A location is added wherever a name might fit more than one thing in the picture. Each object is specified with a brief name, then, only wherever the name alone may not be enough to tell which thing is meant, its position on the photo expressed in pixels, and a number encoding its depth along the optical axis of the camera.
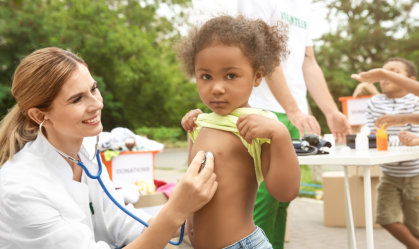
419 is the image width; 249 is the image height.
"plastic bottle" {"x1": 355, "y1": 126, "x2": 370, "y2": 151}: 2.98
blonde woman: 1.17
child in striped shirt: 3.34
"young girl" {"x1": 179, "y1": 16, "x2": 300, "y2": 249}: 1.24
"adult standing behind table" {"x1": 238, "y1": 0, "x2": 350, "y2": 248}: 1.91
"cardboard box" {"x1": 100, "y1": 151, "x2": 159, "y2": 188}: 3.37
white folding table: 1.98
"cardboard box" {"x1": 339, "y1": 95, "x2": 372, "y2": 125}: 5.05
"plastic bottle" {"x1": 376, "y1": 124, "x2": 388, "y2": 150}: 2.81
